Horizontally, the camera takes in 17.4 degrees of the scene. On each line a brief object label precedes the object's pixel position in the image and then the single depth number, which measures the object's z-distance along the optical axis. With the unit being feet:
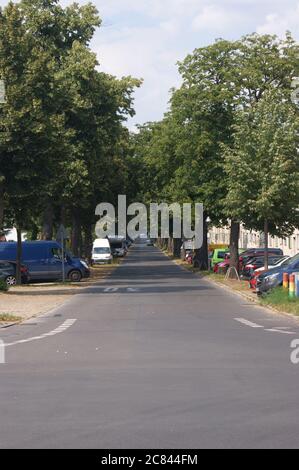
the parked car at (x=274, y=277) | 107.65
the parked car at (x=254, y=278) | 127.56
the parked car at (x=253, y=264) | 158.91
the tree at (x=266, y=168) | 126.82
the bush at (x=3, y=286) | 127.85
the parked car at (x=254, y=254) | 178.40
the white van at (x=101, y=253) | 288.30
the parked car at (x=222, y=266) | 192.46
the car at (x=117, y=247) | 379.76
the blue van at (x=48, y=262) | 174.60
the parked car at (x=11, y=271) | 159.84
